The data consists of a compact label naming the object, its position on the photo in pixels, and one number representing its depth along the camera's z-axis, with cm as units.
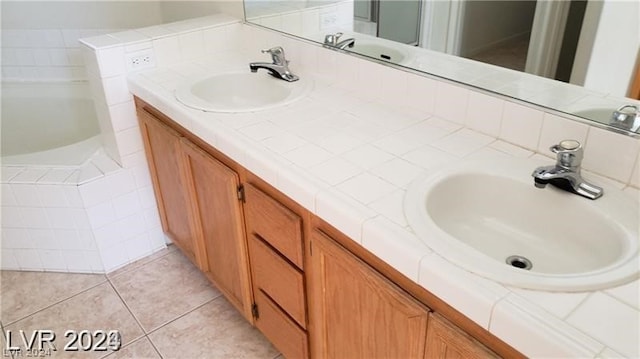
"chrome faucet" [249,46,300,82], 178
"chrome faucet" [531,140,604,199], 100
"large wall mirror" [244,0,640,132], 109
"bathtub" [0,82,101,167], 284
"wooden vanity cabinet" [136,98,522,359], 96
